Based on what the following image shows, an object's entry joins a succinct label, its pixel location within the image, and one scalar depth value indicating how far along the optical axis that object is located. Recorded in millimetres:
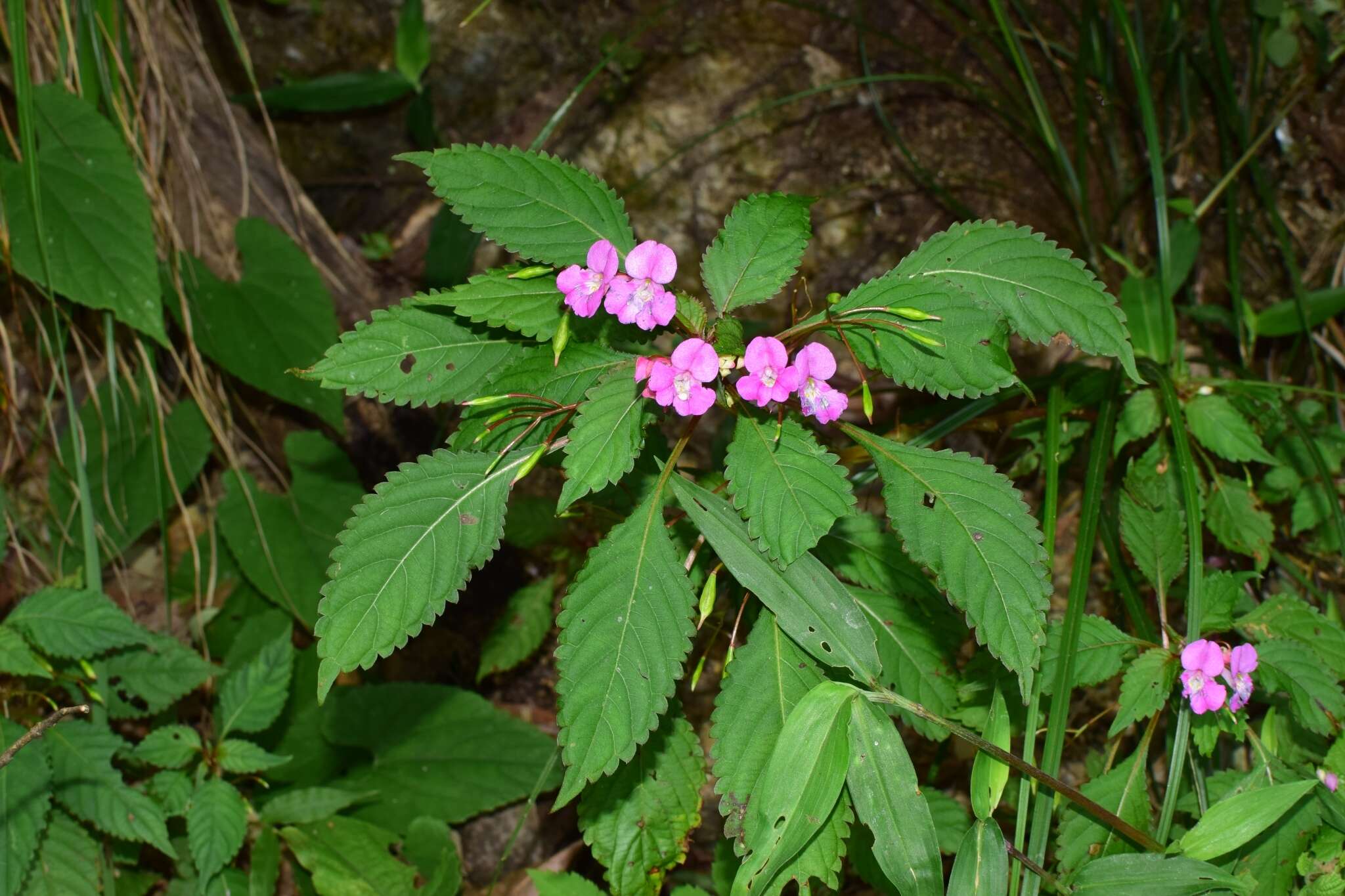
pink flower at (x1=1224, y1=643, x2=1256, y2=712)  711
